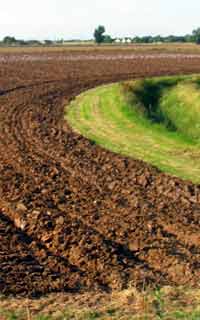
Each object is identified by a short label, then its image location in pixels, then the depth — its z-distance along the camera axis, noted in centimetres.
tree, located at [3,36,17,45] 17288
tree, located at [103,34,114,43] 16926
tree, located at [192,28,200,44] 14218
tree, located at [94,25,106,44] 14800
